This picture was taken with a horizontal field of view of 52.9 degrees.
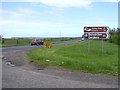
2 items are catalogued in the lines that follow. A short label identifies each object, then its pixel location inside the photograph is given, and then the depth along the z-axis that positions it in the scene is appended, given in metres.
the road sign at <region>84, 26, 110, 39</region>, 9.83
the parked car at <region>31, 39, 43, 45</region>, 22.09
